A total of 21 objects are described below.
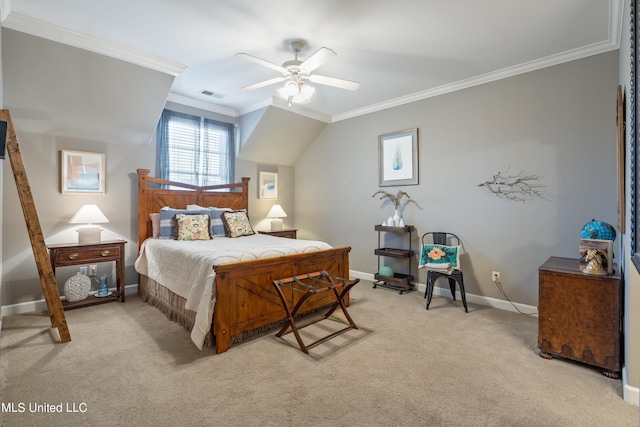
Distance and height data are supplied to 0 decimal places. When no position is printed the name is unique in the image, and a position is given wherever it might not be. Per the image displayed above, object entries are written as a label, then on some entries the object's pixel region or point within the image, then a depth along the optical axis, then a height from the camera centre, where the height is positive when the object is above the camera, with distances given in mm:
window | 4371 +923
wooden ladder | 2438 -228
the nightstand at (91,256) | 3297 -509
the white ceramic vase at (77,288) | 3398 -851
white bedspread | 2455 -455
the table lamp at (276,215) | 5328 -54
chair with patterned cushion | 3475 -545
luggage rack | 2541 -730
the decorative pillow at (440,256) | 3646 -498
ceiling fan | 2678 +1240
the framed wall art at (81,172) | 3580 +442
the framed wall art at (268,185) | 5496 +482
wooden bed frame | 2497 -608
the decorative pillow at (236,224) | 4148 -168
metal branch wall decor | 3359 +311
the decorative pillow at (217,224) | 4133 -171
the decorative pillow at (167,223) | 3853 -152
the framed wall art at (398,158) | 4355 +792
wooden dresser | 2150 -732
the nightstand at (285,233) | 5035 -347
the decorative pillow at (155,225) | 3959 -182
